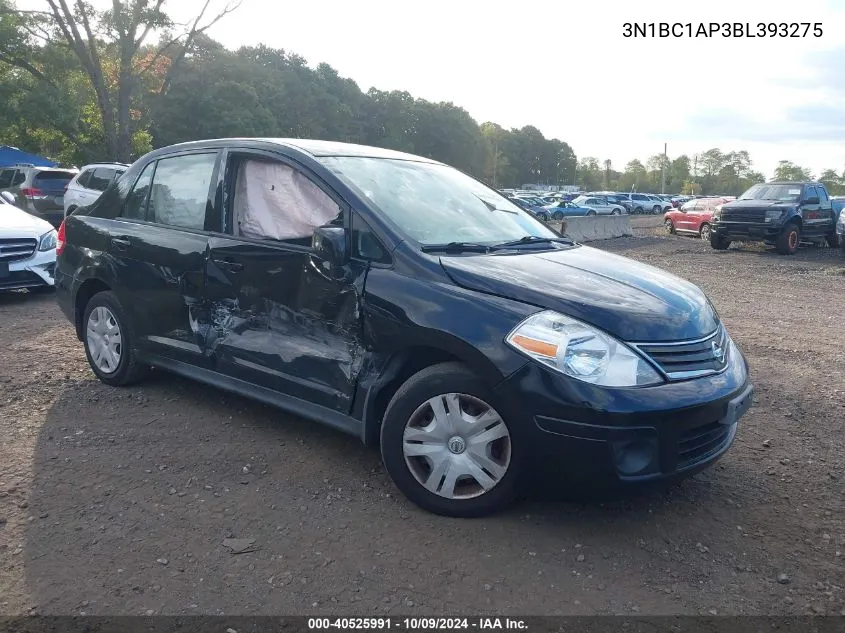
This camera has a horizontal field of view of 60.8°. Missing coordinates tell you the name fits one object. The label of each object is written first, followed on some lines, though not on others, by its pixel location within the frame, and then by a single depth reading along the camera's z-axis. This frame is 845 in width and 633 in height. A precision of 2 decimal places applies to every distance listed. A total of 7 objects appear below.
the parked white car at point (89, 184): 14.41
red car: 23.77
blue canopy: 26.10
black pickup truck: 17.73
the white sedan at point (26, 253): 8.32
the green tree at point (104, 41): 24.69
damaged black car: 3.04
